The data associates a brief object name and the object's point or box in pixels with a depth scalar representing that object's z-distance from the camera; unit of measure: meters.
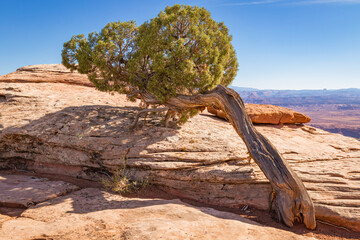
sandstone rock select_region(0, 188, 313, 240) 6.50
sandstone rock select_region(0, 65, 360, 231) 9.93
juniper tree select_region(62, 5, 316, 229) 9.08
